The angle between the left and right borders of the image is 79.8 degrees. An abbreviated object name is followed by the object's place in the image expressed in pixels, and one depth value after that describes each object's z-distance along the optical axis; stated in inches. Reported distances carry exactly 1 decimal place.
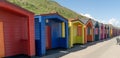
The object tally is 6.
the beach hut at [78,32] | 349.4
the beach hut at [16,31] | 178.9
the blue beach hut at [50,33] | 206.6
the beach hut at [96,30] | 468.8
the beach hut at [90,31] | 417.0
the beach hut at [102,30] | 554.0
